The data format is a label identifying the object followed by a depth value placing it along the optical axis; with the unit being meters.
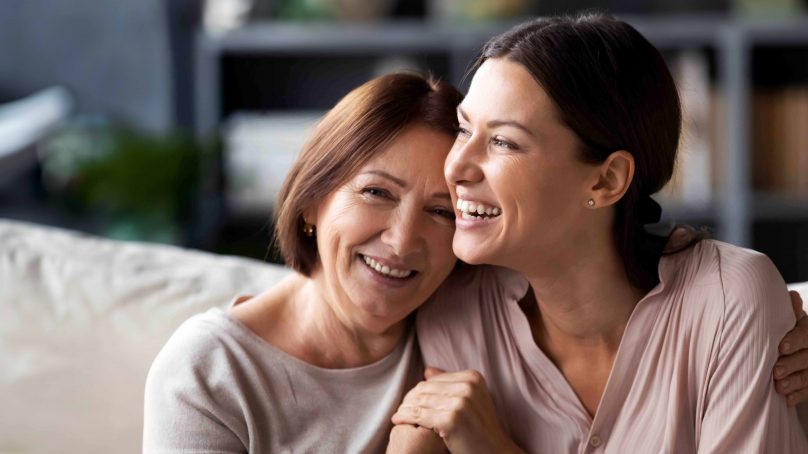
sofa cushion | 1.95
